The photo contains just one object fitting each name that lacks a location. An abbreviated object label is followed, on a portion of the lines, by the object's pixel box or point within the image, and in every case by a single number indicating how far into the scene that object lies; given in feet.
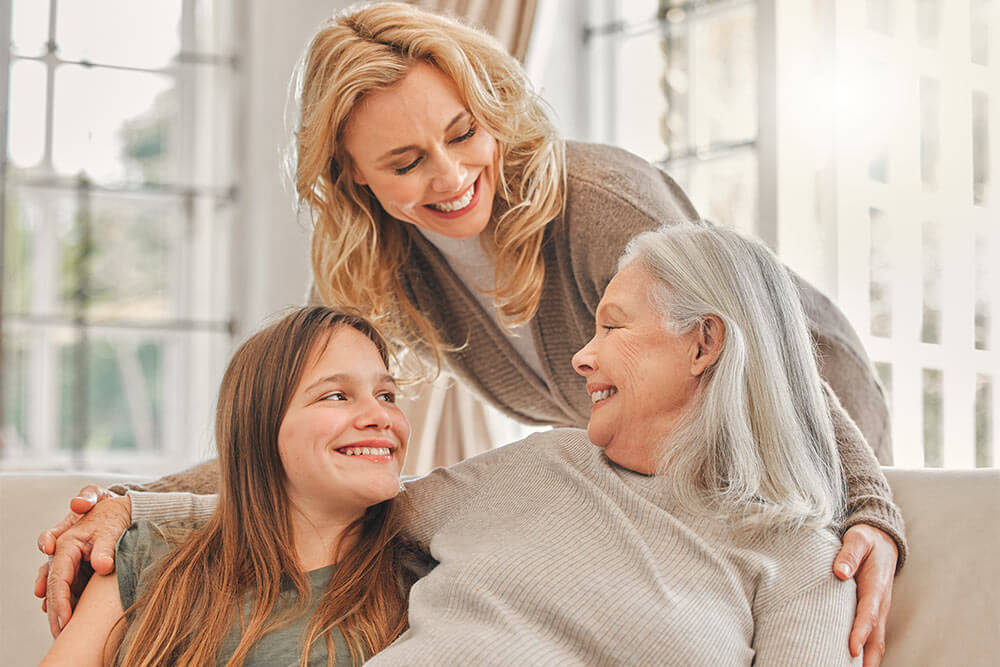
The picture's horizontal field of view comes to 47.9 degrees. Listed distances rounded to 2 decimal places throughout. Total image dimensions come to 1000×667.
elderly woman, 4.27
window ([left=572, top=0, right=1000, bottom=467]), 10.05
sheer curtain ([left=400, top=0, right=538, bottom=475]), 11.40
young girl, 4.82
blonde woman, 5.76
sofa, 4.62
